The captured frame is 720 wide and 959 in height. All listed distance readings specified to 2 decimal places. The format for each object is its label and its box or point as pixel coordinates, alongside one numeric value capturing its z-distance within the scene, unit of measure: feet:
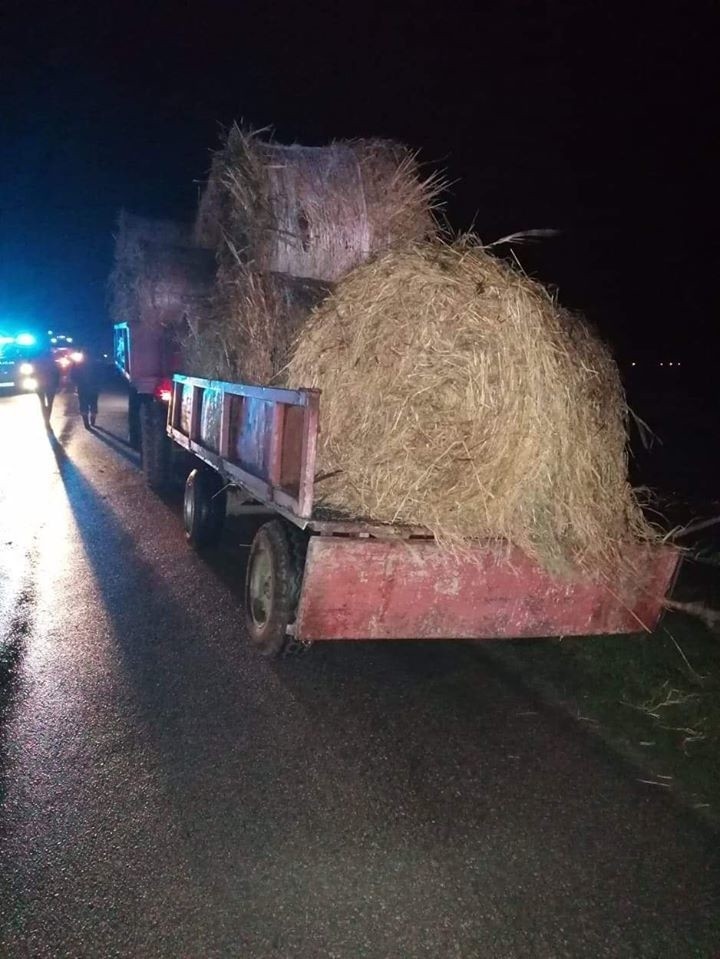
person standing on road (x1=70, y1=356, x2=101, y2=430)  53.67
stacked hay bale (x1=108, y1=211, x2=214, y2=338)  29.04
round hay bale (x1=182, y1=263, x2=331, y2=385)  18.16
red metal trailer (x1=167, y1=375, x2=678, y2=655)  13.07
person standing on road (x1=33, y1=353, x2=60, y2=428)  59.57
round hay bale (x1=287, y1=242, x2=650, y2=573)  13.34
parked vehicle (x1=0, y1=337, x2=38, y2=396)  79.20
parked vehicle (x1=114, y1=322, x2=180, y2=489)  31.22
